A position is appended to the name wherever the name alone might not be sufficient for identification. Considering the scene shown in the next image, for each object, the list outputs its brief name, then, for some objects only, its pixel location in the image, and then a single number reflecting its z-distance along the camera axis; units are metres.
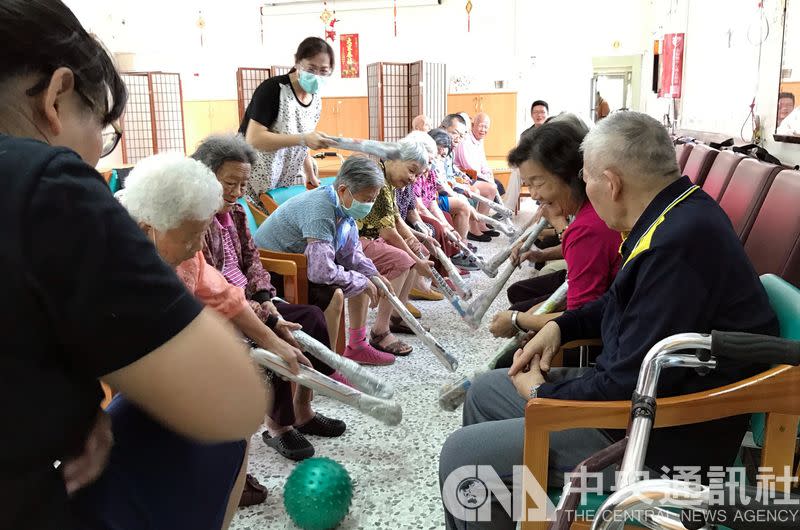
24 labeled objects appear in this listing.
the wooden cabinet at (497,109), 9.52
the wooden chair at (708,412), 1.11
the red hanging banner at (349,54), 10.82
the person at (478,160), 6.58
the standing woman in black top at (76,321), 0.58
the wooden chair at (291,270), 2.64
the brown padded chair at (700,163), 2.83
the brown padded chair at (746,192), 2.04
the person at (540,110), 7.23
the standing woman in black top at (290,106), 3.18
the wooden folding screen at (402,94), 9.00
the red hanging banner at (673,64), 5.97
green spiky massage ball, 1.74
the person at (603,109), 6.99
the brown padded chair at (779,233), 1.64
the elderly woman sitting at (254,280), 2.21
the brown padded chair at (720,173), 2.47
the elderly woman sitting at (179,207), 1.54
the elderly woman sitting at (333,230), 2.67
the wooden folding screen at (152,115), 9.06
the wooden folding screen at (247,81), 9.56
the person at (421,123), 6.20
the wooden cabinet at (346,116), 10.34
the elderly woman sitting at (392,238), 3.38
